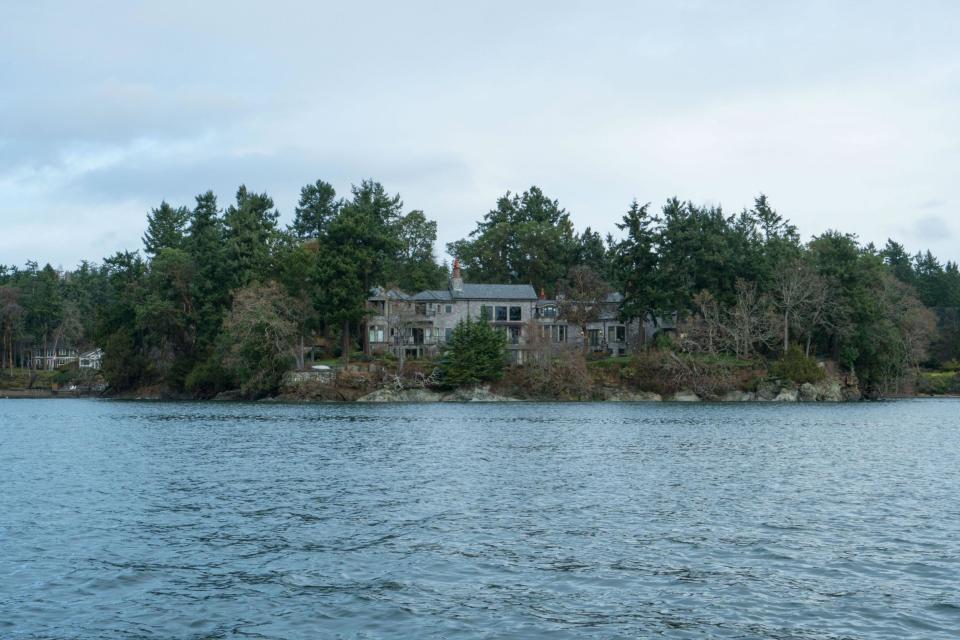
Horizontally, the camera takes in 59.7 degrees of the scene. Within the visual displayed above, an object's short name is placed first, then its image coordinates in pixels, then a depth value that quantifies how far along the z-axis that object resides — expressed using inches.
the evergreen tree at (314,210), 5211.6
